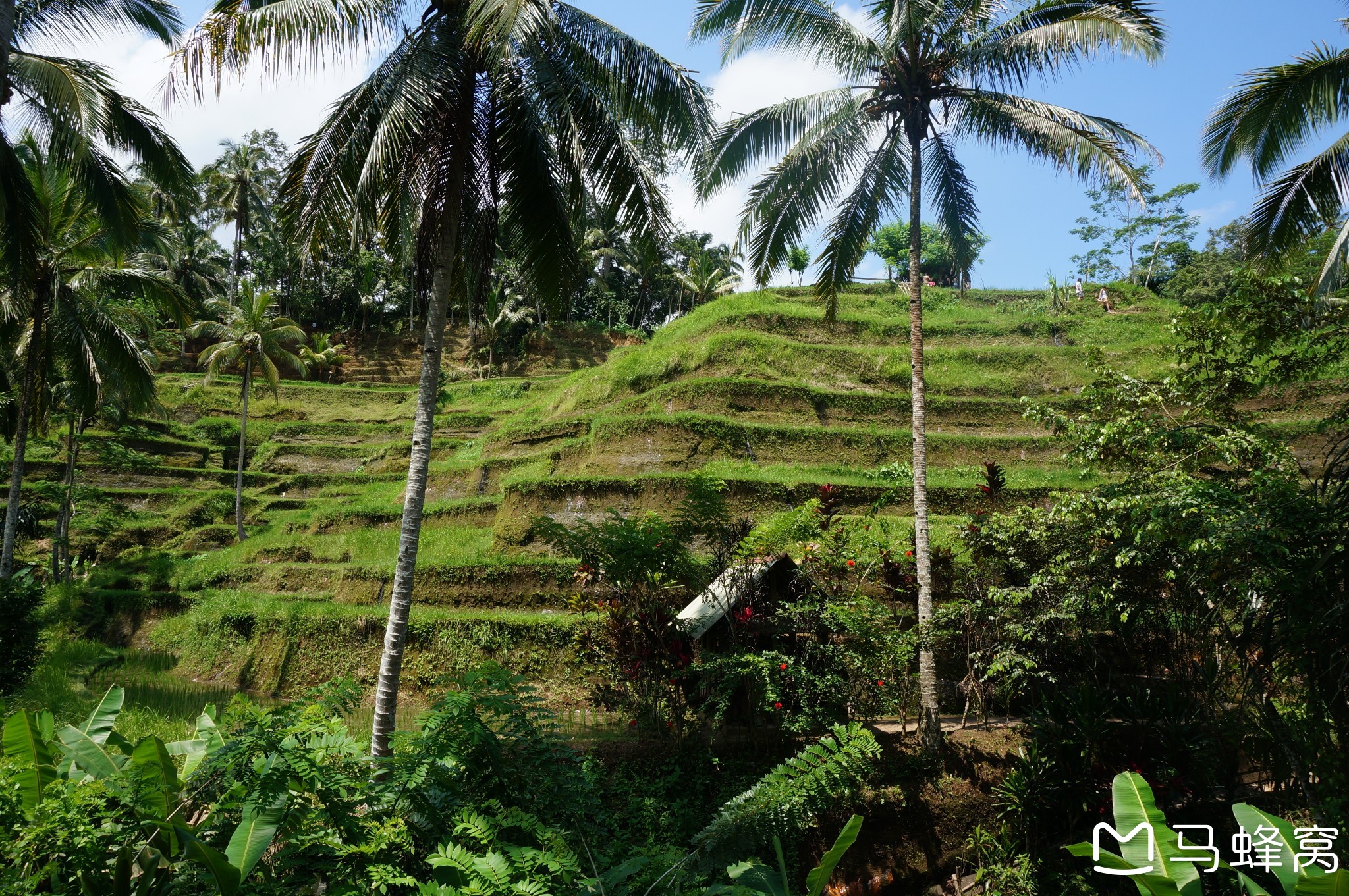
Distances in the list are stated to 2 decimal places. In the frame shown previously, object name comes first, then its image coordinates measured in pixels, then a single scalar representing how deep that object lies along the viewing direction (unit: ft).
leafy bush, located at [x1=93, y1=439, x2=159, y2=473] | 74.54
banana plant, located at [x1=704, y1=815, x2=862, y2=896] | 11.05
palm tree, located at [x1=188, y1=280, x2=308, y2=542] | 80.51
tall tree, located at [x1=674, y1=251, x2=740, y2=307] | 120.26
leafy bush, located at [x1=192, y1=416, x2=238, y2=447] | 103.14
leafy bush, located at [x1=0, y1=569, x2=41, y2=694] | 36.06
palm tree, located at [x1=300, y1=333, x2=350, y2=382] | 129.29
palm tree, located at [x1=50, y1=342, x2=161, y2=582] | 49.88
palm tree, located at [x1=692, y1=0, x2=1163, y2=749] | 29.09
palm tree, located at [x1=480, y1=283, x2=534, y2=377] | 126.62
